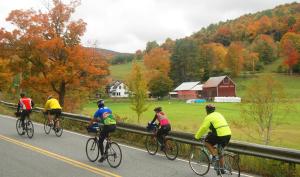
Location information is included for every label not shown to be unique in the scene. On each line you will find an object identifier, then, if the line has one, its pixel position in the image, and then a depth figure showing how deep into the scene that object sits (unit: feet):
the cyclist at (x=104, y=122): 39.81
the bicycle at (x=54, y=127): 62.34
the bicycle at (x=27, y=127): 60.29
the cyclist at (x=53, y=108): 62.85
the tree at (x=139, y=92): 160.15
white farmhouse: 437.91
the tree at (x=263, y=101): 115.34
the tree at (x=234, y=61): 431.84
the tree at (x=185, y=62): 427.33
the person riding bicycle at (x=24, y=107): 61.93
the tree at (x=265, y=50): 484.33
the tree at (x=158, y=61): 439.26
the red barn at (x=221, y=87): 364.99
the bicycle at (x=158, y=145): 43.65
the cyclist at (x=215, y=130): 33.86
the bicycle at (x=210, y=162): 33.91
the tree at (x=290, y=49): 422.00
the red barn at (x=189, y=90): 378.32
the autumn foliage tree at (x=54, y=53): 102.63
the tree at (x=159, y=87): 364.17
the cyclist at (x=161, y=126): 45.01
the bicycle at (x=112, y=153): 39.19
